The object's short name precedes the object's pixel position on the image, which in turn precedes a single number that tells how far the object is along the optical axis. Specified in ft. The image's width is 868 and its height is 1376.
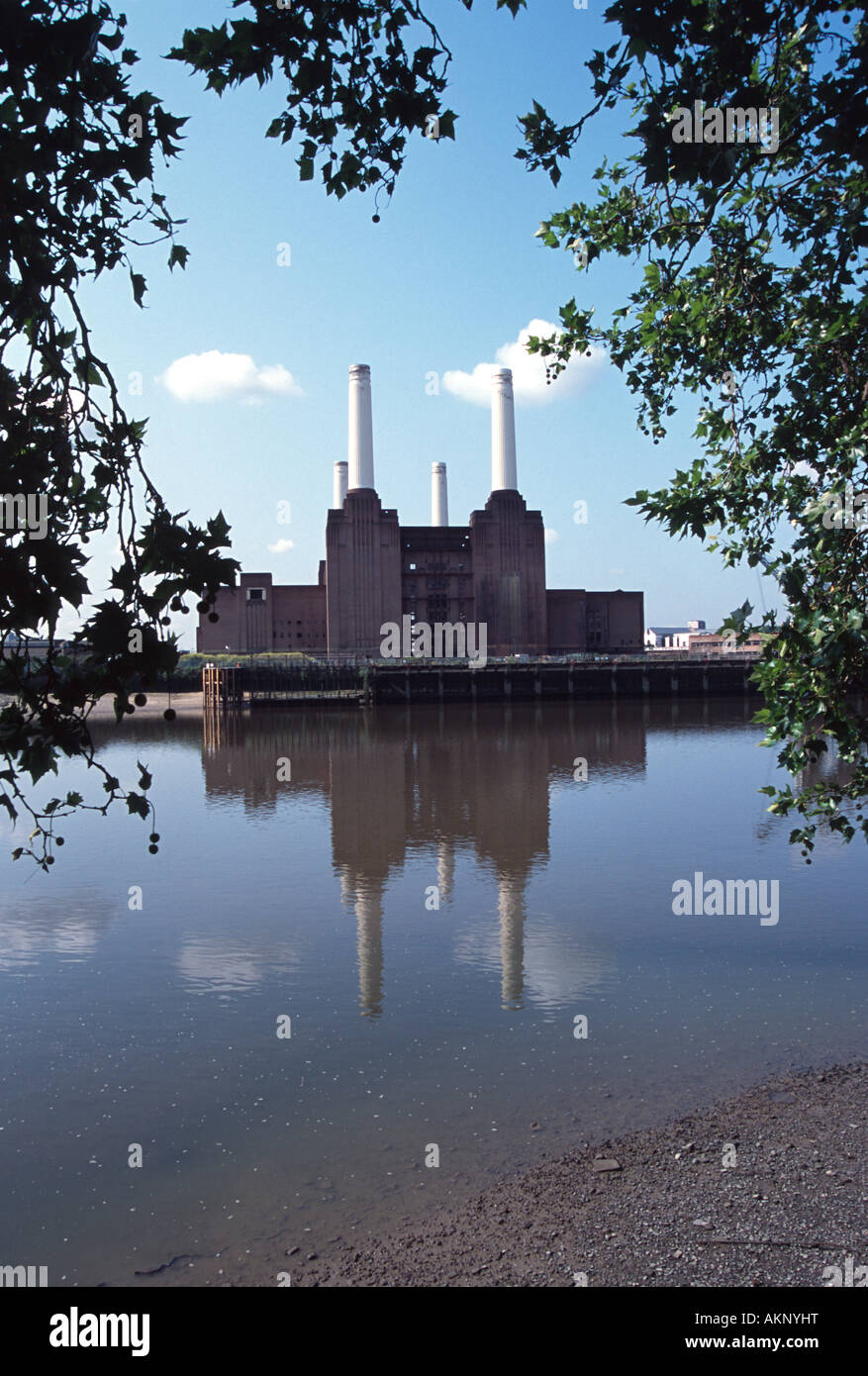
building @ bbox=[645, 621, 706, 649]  553.68
